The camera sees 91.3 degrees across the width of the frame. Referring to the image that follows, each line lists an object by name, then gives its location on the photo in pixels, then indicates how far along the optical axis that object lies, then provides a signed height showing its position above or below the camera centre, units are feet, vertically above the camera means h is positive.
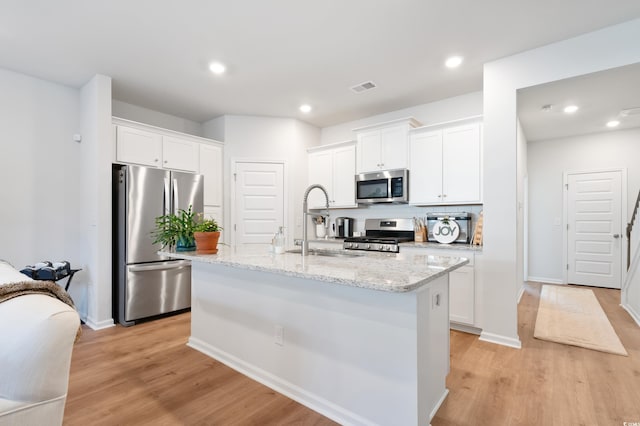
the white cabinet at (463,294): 10.29 -2.68
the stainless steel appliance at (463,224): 11.94 -0.39
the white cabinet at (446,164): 11.25 +1.89
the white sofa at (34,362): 3.10 -1.51
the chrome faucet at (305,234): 7.55 -0.51
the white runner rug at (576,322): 9.51 -3.90
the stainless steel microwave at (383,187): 12.87 +1.16
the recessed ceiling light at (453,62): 9.75 +4.86
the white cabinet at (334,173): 14.78 +1.99
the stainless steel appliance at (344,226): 15.49 -0.63
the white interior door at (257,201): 15.19 +0.59
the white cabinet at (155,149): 11.83 +2.62
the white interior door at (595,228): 16.39 -0.77
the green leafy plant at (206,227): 8.12 -0.37
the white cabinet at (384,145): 12.96 +2.96
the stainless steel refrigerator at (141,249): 11.27 -1.32
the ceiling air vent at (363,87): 11.64 +4.85
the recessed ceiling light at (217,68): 10.25 +4.87
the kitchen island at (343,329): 5.02 -2.27
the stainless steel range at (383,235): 12.12 -0.99
